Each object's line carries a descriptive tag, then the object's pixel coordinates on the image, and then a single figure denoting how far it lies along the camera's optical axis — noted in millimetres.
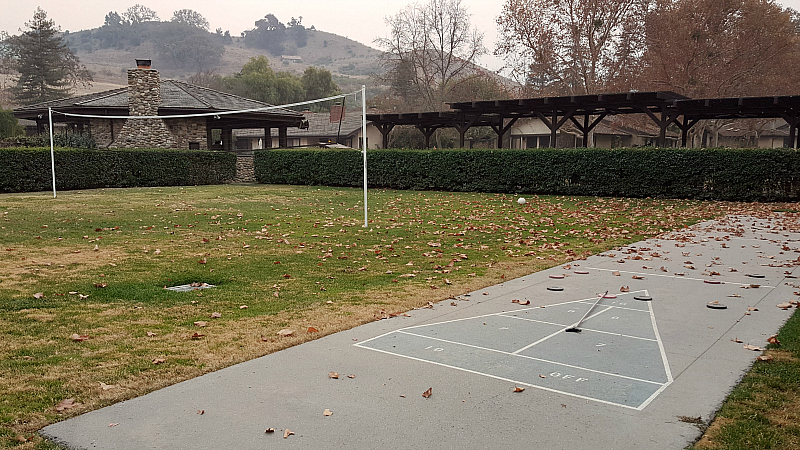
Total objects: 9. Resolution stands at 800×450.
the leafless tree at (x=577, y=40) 39375
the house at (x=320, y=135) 47406
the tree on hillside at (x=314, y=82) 74188
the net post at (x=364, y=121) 11438
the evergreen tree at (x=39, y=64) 63562
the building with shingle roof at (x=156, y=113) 28219
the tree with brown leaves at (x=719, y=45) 35594
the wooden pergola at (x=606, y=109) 21719
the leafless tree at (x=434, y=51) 51094
